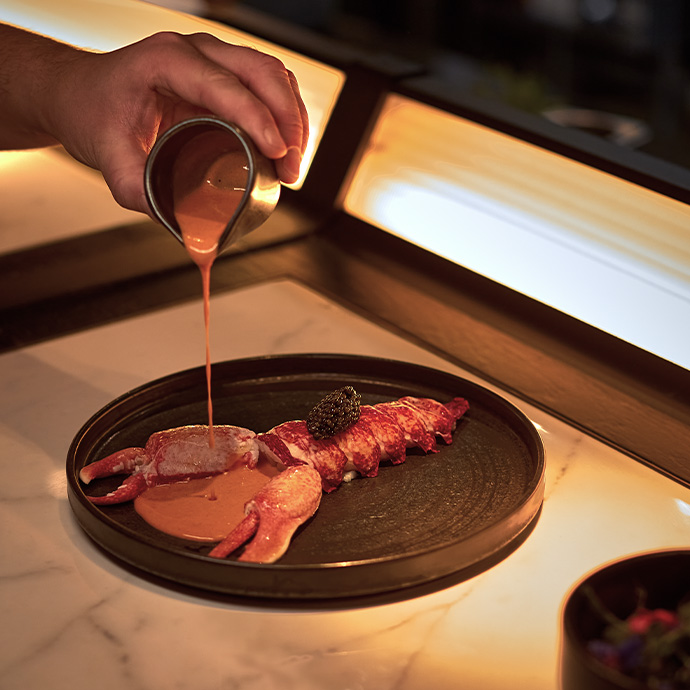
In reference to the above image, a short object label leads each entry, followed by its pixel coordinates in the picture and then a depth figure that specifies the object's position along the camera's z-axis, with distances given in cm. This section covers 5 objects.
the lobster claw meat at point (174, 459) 78
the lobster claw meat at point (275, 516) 73
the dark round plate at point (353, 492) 70
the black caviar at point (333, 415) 80
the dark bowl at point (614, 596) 58
